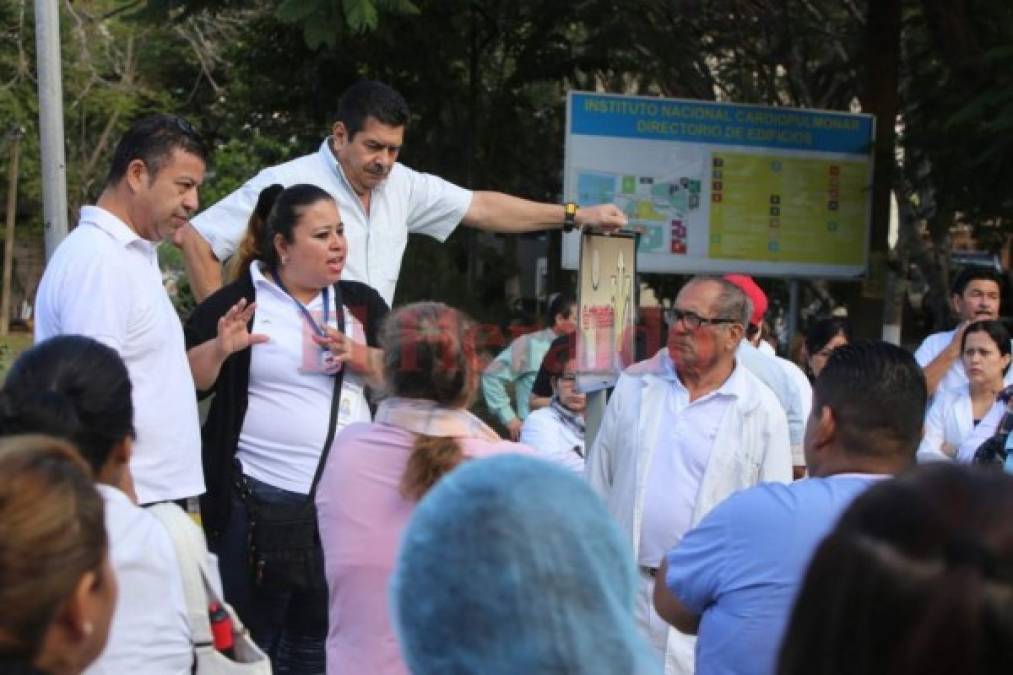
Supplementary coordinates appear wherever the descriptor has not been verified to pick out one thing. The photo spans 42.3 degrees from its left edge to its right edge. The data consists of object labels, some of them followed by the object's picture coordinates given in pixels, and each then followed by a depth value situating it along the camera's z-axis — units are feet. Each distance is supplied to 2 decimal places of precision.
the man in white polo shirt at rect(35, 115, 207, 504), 11.50
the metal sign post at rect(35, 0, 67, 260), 21.16
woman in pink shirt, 9.90
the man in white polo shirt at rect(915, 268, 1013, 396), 19.94
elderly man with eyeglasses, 13.98
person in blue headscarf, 5.36
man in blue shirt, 8.98
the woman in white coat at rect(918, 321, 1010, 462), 19.13
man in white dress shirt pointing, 15.35
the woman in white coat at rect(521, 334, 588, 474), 20.11
